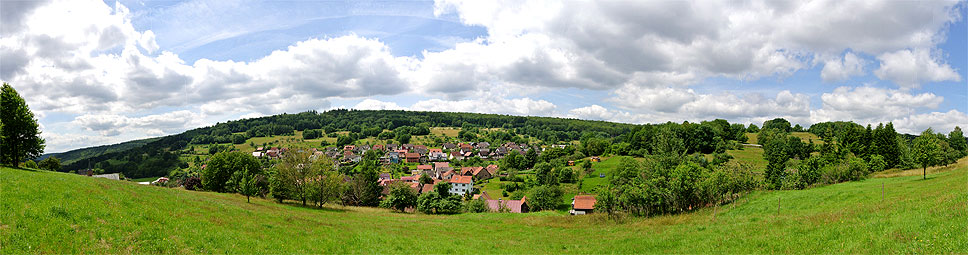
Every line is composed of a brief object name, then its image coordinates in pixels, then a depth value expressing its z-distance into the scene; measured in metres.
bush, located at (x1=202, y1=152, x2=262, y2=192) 57.94
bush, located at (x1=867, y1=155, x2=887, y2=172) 60.94
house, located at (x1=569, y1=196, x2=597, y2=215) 66.50
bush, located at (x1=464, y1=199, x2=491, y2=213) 49.27
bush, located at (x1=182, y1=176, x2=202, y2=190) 62.92
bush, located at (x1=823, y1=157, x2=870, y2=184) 49.94
